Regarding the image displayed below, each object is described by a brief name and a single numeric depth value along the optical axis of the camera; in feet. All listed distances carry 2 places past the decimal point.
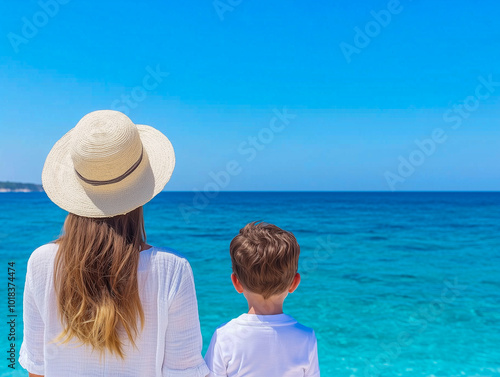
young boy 5.75
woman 4.50
